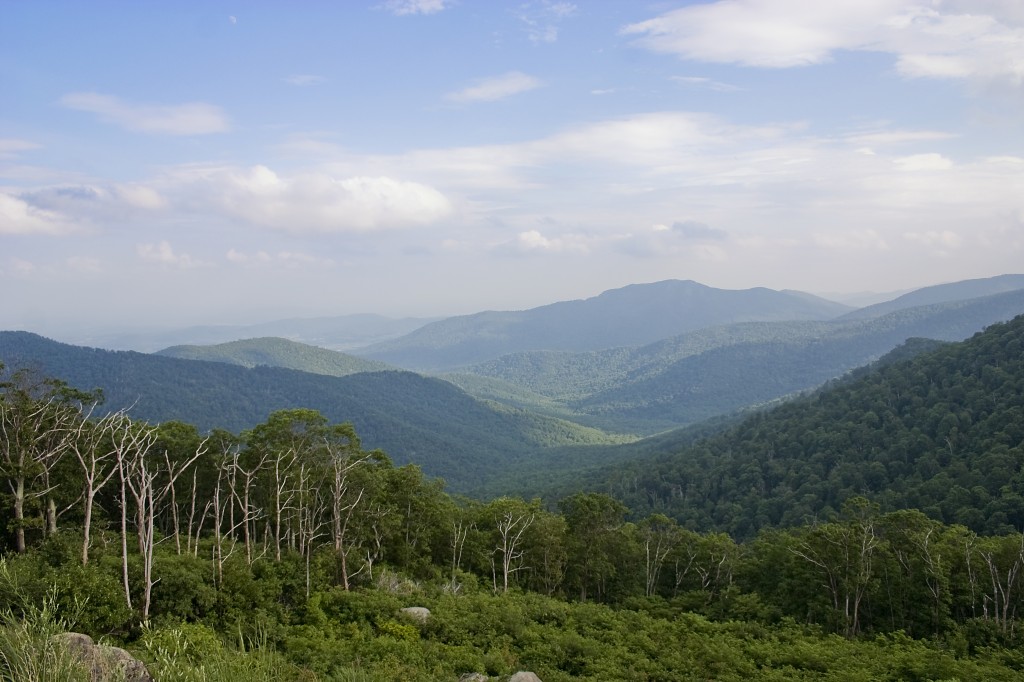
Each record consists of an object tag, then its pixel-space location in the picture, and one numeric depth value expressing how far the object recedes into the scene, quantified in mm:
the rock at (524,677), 18172
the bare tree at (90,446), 22172
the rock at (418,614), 23438
